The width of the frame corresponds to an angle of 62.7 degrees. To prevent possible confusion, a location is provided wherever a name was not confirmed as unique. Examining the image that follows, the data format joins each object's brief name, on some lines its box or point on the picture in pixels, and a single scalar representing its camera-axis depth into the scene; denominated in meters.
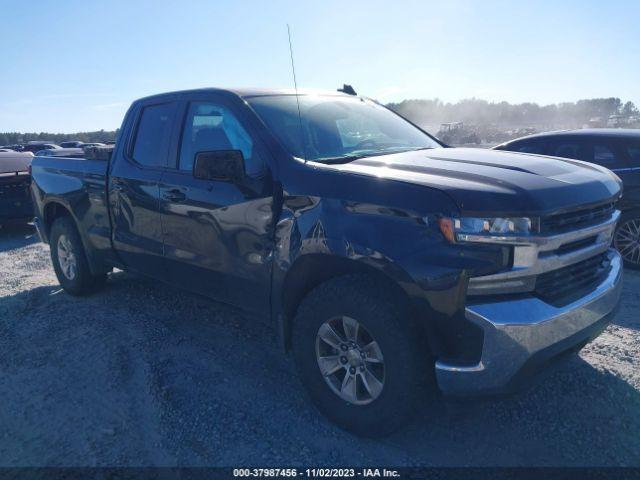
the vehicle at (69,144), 28.68
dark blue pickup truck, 2.44
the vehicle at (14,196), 8.89
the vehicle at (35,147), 26.10
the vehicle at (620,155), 5.98
